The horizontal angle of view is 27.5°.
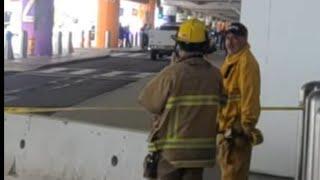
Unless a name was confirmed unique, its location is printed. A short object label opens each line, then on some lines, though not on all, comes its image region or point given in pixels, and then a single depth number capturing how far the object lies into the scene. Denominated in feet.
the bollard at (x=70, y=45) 125.08
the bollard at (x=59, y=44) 119.44
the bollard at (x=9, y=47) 98.27
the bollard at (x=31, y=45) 113.39
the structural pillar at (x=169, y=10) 288.26
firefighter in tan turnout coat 15.38
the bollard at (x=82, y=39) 156.21
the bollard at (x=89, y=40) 160.45
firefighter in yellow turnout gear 18.54
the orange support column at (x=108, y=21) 167.43
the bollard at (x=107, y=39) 165.37
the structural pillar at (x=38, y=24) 113.91
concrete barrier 22.56
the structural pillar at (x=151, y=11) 230.27
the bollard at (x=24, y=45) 103.24
